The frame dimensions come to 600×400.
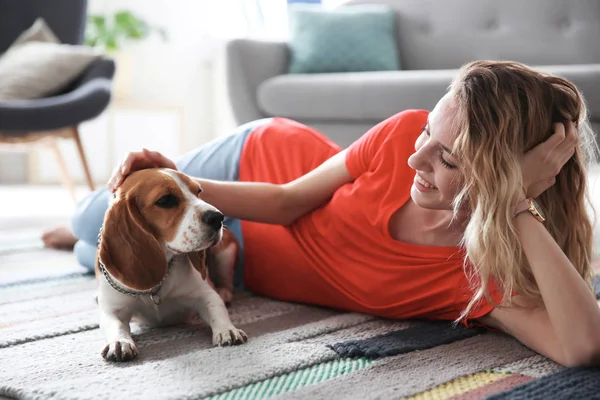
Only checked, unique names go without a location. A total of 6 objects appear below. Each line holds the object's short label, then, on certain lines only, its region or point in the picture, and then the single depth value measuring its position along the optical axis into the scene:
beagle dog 1.36
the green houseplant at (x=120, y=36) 4.98
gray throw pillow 3.35
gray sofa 3.11
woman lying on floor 1.25
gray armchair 3.03
